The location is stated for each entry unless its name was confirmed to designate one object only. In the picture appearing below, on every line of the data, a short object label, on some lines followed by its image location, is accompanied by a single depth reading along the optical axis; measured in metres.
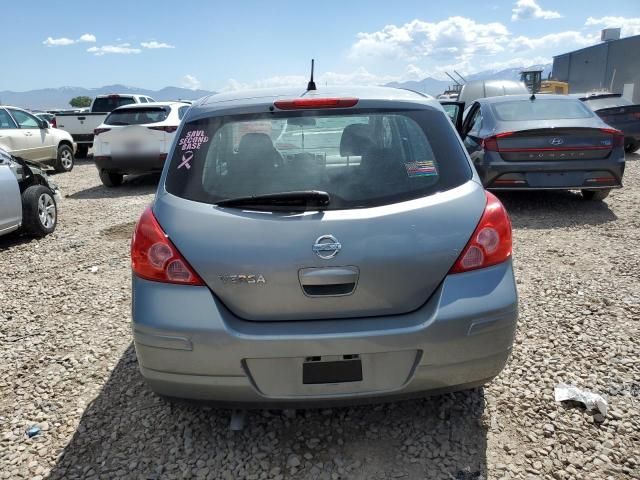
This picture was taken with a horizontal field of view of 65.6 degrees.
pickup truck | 14.76
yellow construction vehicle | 24.47
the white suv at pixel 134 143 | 9.66
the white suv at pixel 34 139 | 10.96
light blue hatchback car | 2.04
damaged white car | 5.80
